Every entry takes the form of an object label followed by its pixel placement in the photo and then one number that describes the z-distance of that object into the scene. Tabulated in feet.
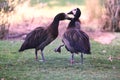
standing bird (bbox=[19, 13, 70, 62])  39.55
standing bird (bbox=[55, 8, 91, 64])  37.58
